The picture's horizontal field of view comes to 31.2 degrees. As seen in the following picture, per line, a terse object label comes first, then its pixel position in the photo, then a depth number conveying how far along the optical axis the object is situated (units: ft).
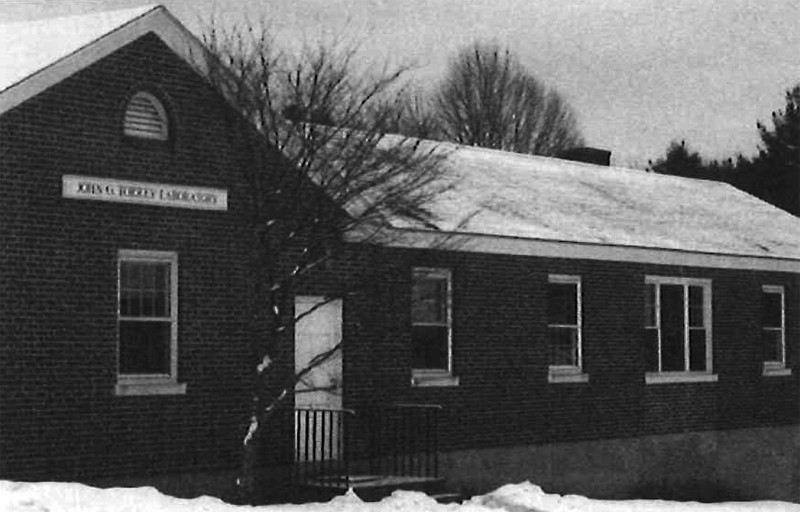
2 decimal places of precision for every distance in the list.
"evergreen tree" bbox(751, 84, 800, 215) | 182.70
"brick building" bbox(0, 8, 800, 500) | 54.39
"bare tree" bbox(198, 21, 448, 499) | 53.16
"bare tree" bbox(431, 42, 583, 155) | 205.57
